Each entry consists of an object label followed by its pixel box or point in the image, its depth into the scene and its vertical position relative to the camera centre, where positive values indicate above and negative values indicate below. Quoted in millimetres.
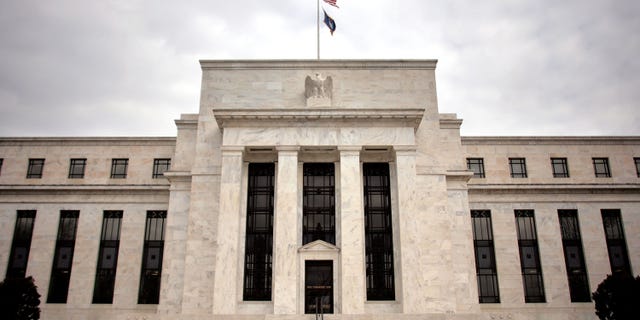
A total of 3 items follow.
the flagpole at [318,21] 38438 +20166
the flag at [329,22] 37531 +19517
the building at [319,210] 32438 +6274
